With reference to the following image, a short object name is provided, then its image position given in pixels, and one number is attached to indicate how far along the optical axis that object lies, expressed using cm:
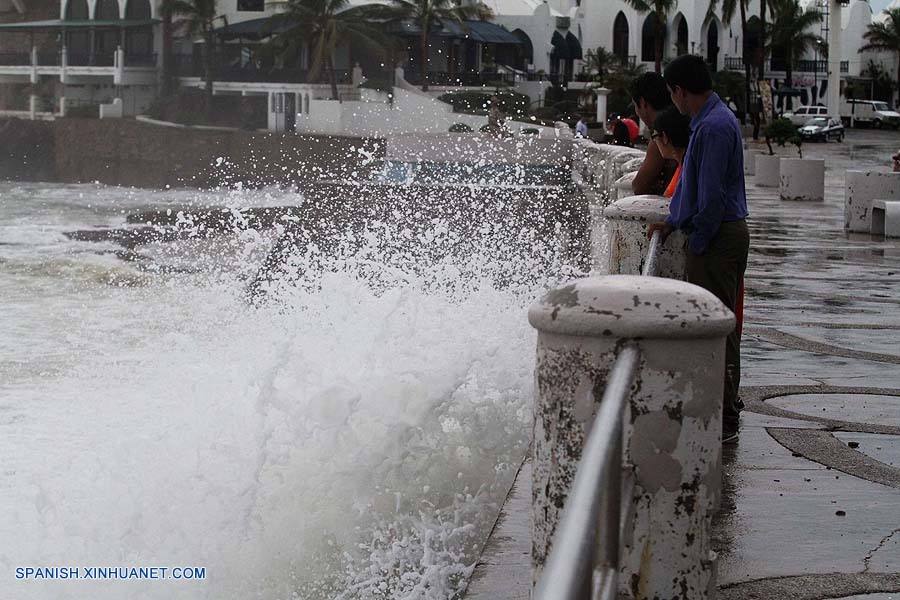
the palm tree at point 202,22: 7281
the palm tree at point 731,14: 6569
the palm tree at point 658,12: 6631
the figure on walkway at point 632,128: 1516
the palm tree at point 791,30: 7912
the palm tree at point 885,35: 9012
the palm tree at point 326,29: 6538
